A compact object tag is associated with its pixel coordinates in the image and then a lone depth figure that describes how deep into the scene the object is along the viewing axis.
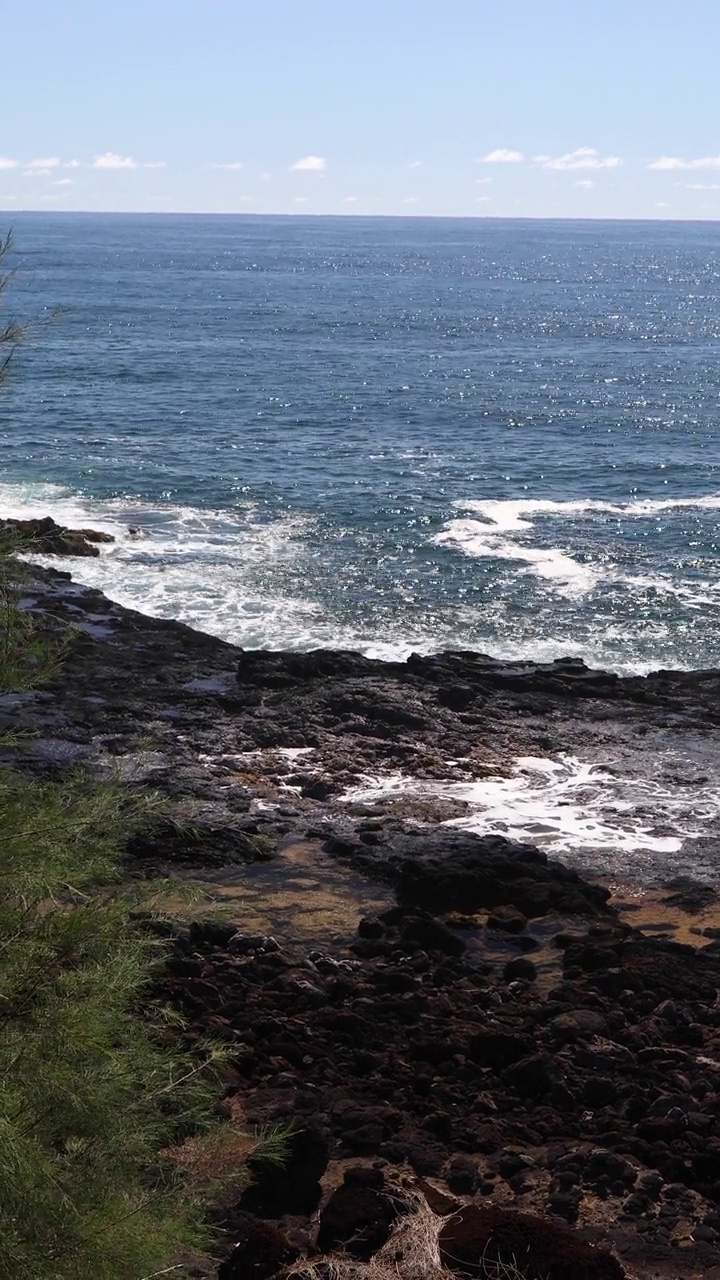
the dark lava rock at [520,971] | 19.69
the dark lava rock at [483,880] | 22.16
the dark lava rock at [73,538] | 41.81
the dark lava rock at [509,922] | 21.50
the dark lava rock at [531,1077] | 16.62
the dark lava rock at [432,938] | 20.31
